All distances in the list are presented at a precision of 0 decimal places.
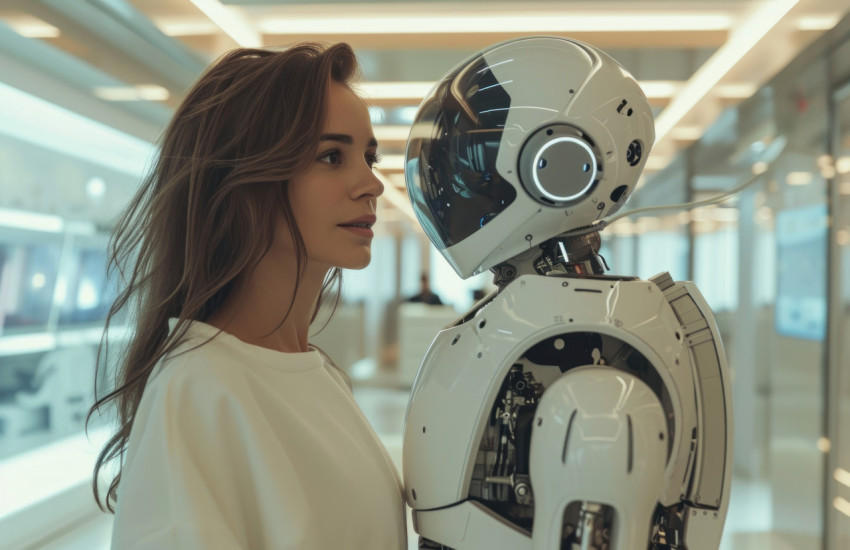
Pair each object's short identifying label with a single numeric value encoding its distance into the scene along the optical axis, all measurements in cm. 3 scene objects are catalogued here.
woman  100
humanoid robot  105
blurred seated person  923
